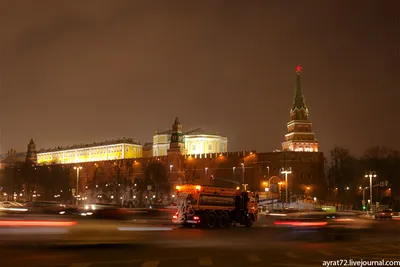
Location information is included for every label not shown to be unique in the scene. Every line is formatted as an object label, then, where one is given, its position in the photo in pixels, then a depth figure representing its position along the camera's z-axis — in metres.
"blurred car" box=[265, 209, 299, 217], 46.91
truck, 29.66
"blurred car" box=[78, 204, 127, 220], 33.06
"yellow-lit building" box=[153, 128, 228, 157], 155.88
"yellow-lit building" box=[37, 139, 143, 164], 166.88
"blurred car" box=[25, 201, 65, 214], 42.00
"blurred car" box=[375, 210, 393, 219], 46.16
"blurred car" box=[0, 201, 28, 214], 41.95
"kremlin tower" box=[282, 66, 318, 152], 143.38
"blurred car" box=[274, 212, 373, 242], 22.63
